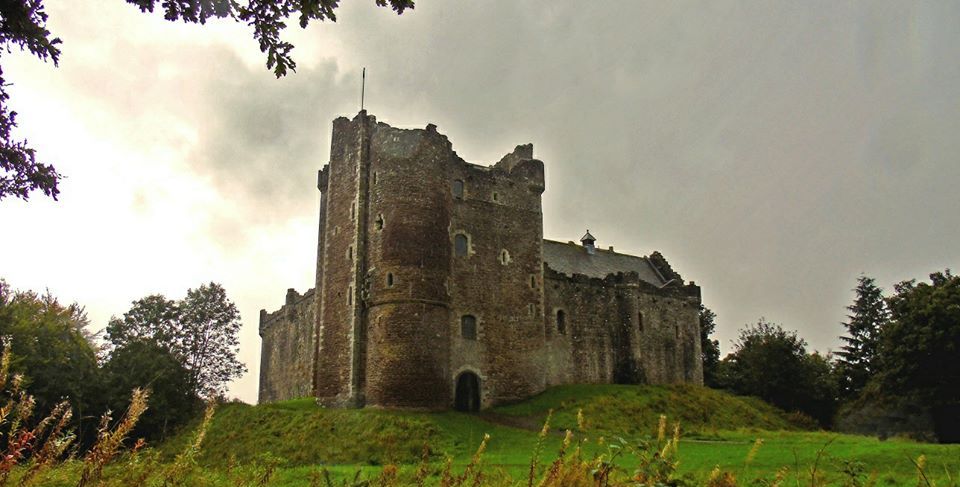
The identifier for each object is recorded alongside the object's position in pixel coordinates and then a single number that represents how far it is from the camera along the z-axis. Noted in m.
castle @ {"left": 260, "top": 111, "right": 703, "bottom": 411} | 32.62
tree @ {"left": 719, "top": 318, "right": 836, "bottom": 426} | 46.47
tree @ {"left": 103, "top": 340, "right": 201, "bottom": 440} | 31.36
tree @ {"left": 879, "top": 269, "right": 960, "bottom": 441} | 35.00
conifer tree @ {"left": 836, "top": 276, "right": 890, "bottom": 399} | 50.16
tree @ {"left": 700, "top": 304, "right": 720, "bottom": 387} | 55.82
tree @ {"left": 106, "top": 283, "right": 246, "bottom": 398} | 42.53
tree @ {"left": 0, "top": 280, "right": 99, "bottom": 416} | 28.16
